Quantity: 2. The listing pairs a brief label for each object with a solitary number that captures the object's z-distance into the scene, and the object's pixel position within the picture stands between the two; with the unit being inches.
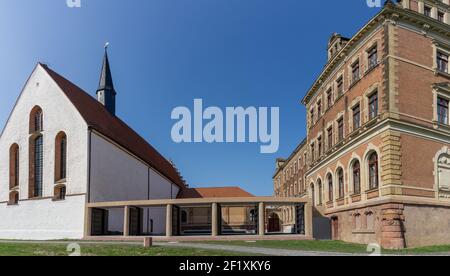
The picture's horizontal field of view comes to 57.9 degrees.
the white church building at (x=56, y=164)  1397.6
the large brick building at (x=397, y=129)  971.3
